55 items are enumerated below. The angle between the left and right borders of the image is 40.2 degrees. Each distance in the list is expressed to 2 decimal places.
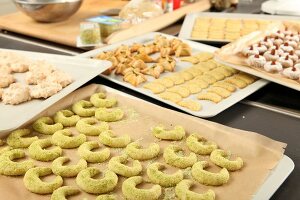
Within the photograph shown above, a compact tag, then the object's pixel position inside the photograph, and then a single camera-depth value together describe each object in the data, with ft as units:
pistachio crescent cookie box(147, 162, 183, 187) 3.33
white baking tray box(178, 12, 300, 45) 7.06
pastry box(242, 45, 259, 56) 5.35
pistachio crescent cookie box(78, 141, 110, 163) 3.64
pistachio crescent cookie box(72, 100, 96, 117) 4.41
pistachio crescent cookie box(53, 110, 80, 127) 4.23
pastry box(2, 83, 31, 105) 4.44
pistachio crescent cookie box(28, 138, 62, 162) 3.67
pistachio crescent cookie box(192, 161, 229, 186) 3.33
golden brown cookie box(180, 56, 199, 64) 5.80
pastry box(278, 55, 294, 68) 5.07
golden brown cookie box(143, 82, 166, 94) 4.86
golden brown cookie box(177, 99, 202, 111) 4.45
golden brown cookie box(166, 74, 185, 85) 5.13
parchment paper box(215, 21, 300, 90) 4.87
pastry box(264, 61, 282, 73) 4.96
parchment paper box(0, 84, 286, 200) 3.29
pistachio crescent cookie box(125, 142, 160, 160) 3.68
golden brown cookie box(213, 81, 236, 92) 4.87
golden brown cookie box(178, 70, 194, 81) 5.24
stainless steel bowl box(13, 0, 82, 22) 7.18
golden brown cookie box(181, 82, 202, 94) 4.88
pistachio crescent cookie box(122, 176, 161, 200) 3.14
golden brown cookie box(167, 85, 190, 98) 4.76
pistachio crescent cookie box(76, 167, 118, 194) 3.24
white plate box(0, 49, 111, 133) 4.14
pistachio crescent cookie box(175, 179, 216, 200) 3.10
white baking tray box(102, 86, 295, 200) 3.20
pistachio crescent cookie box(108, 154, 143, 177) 3.45
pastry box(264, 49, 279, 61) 5.24
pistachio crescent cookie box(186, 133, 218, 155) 3.72
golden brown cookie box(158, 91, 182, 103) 4.65
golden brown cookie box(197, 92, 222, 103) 4.61
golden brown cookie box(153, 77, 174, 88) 5.03
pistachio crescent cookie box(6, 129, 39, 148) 3.86
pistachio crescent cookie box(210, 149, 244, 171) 3.50
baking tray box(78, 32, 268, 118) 4.40
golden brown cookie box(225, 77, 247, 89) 4.97
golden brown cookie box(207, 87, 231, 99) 4.73
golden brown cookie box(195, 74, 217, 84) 5.14
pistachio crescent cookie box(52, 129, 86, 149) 3.85
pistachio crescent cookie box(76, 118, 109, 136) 4.06
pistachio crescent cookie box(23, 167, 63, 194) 3.24
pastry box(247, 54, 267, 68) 5.08
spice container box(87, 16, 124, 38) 6.78
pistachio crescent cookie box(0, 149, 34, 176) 3.46
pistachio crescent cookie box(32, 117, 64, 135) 4.09
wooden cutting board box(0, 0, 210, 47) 6.70
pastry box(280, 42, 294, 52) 5.48
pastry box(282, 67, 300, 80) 4.71
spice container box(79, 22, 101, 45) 6.35
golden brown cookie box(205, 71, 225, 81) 5.24
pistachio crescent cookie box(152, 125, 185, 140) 3.94
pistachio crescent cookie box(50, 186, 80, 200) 3.13
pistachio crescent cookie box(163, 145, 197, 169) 3.56
